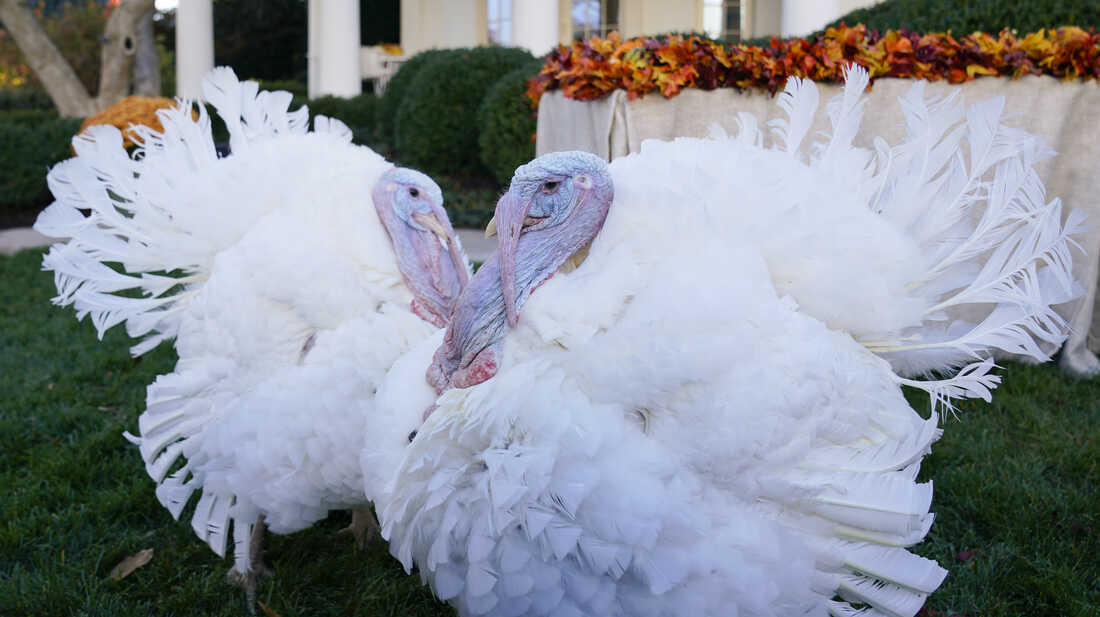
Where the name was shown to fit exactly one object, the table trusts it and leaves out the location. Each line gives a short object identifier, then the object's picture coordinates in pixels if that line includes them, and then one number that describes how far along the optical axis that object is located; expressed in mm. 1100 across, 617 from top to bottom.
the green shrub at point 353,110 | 12125
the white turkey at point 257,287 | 2512
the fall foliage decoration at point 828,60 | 4336
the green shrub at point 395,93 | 10336
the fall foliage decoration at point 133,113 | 8656
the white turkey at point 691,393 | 1904
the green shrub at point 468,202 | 9078
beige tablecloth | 4402
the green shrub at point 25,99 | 15703
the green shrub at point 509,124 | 7902
